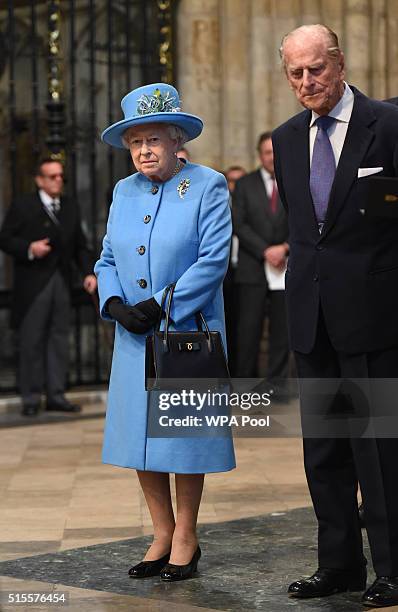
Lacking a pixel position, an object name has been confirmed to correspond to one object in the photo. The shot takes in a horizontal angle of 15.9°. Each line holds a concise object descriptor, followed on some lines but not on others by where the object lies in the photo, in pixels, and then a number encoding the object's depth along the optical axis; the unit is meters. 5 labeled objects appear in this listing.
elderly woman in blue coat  5.12
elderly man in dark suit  4.70
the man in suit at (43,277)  10.30
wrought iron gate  10.91
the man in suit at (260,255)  10.55
